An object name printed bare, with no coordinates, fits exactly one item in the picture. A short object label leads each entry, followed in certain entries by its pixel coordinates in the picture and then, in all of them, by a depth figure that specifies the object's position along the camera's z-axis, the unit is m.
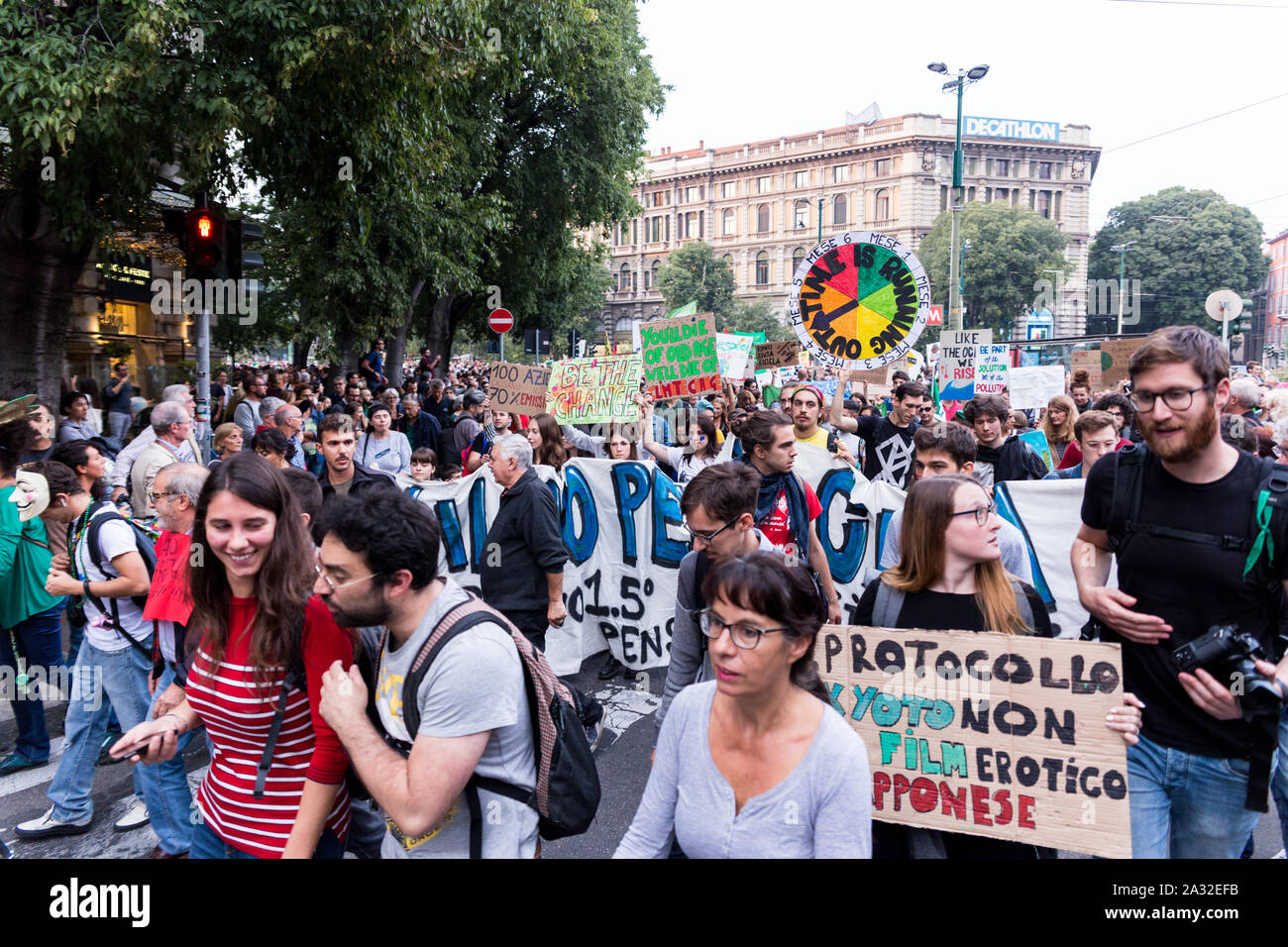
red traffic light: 8.02
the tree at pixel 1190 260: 67.06
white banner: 6.10
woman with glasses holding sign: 2.65
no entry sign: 16.75
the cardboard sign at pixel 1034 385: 13.52
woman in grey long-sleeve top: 1.95
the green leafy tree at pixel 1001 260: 58.00
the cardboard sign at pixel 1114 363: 11.59
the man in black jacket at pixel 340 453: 5.91
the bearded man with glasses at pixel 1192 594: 2.45
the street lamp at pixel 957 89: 21.50
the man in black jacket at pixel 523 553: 4.82
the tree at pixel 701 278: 67.56
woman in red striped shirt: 2.42
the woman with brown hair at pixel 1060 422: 7.62
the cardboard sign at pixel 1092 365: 12.31
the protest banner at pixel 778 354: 12.38
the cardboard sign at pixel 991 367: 12.66
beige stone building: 71.94
